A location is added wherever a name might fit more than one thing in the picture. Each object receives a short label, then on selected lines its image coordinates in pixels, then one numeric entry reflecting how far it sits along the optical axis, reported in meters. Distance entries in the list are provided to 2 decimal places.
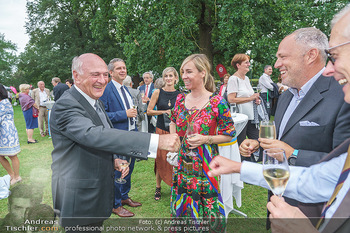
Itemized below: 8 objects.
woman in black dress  4.61
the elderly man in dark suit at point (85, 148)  1.79
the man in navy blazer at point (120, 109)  3.89
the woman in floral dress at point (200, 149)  2.62
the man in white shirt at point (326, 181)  1.11
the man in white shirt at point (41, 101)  10.24
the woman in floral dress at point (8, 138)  5.03
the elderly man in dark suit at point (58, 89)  9.36
